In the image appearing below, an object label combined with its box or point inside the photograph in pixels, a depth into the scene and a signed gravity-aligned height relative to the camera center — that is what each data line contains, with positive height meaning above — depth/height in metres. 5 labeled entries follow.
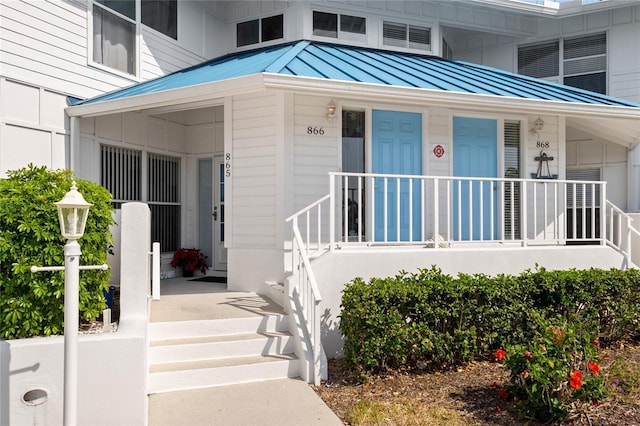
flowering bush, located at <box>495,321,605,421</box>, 3.93 -1.35
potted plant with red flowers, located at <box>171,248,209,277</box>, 9.41 -0.96
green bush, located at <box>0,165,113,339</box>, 4.07 -0.41
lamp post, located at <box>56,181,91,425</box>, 3.20 -0.53
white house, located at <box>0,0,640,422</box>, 7.01 +1.48
